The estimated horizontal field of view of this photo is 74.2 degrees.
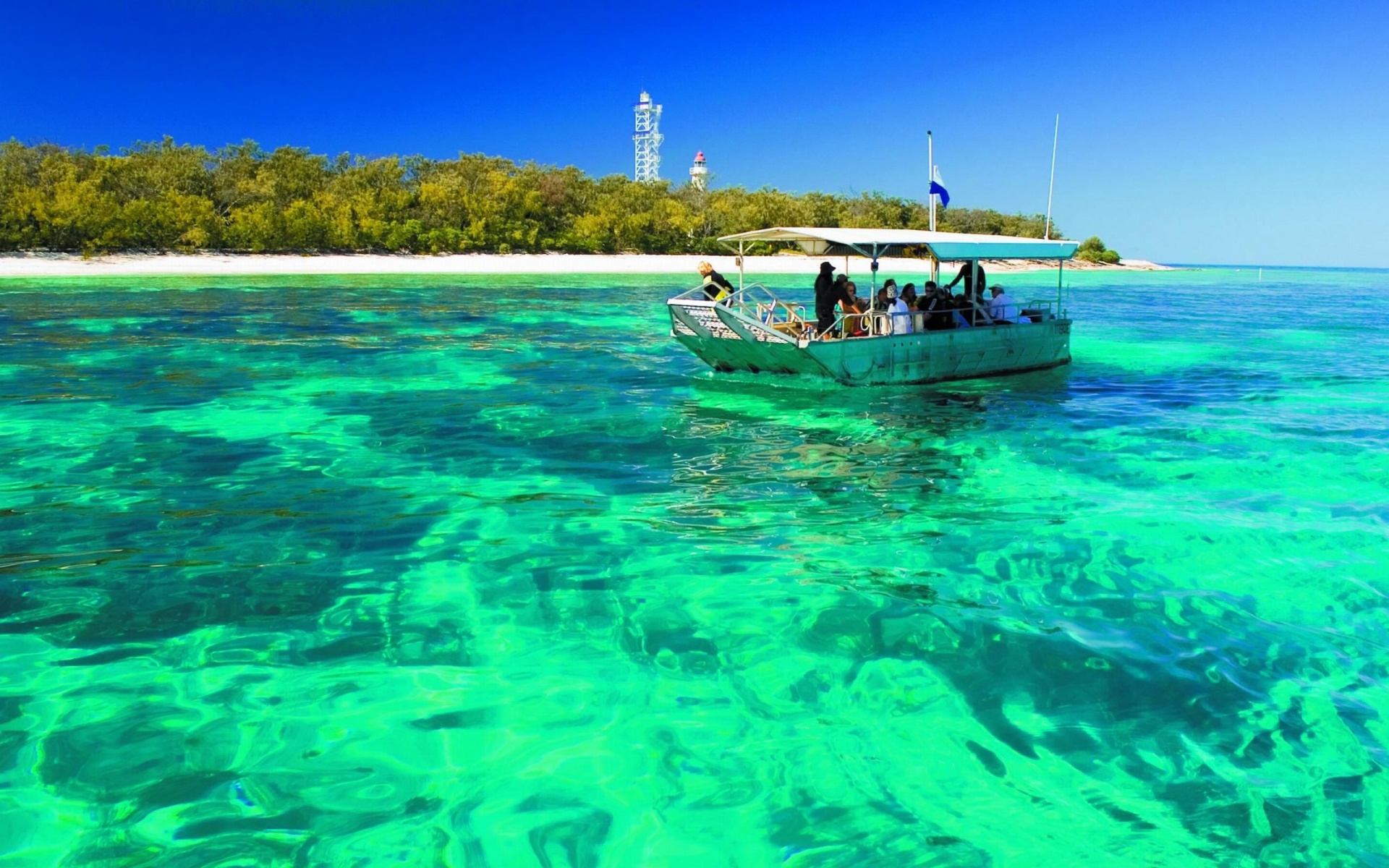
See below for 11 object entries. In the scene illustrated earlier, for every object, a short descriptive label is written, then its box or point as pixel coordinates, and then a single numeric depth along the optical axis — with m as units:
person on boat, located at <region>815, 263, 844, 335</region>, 17.84
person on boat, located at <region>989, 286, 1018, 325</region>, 19.92
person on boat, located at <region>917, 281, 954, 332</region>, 19.11
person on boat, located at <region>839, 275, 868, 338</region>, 18.06
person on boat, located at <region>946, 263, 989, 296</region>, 19.00
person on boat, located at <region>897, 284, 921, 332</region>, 18.48
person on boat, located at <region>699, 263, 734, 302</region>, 18.03
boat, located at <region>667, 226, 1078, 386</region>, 17.17
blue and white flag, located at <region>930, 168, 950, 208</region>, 20.44
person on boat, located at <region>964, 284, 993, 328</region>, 19.33
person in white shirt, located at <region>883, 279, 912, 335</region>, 18.11
